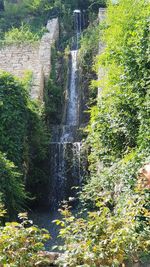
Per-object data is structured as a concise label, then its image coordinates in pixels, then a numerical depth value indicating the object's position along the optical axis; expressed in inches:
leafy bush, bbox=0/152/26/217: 304.0
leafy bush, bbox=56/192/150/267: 136.1
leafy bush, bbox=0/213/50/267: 132.3
